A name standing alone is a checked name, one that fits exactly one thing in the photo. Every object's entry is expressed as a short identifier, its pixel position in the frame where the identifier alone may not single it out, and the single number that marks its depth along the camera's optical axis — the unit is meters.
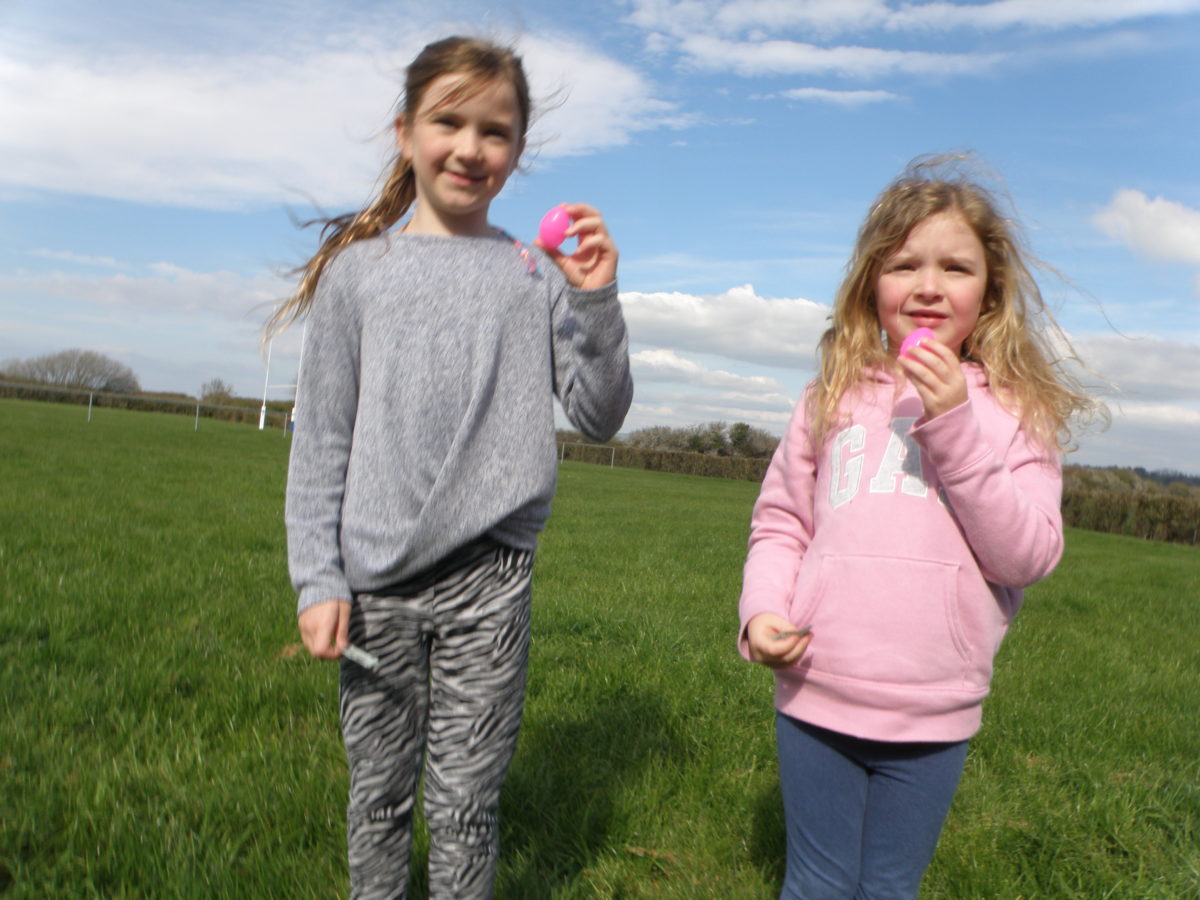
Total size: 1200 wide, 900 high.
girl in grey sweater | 1.79
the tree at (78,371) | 67.56
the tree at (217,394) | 56.94
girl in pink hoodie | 1.74
